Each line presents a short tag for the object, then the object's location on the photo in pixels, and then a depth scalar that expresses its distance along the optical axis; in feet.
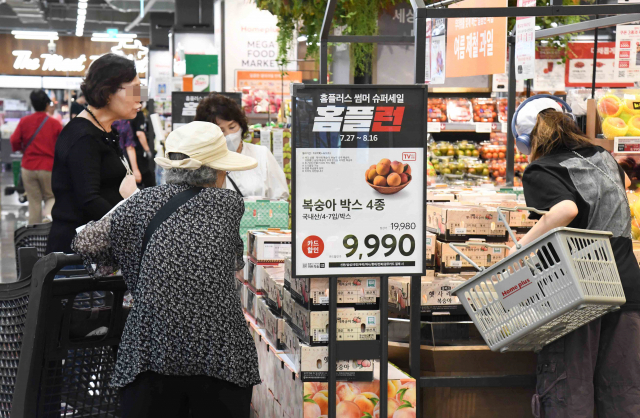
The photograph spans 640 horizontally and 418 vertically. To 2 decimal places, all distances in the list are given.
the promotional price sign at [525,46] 14.74
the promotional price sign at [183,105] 25.22
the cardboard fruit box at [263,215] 15.76
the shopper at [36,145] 33.35
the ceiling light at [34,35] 84.79
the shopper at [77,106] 37.09
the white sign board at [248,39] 32.96
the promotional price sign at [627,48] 17.17
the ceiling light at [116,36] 75.59
